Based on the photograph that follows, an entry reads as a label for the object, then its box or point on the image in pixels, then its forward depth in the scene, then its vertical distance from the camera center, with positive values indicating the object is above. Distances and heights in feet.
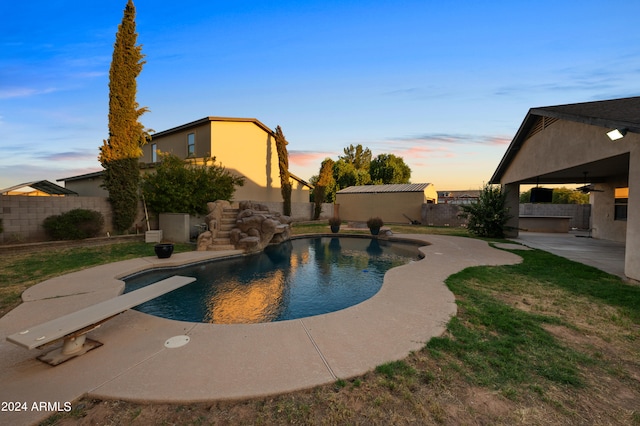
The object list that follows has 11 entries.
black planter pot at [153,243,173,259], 28.73 -5.11
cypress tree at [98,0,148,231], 39.60 +11.99
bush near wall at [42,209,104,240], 33.65 -2.90
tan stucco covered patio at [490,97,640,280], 19.70 +4.62
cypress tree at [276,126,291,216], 70.33 +8.92
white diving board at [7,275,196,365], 8.89 -4.61
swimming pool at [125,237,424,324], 17.15 -7.07
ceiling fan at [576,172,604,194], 43.10 +2.18
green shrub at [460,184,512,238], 47.83 -1.72
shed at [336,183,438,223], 79.30 +0.41
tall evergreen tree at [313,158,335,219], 82.94 +4.75
